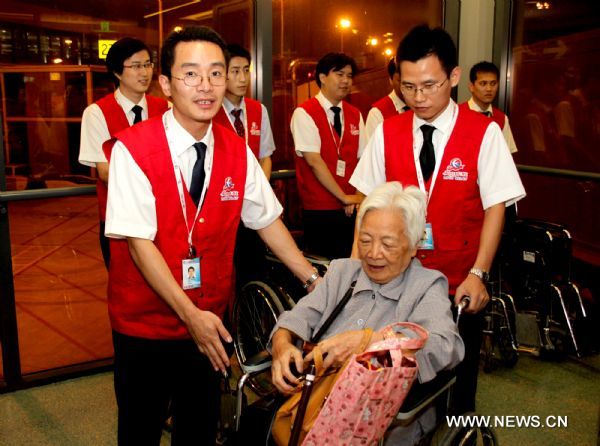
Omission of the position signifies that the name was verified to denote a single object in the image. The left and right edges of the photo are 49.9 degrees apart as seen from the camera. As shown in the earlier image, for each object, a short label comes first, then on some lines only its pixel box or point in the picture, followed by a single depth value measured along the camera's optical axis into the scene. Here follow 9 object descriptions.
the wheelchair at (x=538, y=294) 3.38
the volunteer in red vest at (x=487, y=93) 4.39
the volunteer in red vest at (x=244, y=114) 3.46
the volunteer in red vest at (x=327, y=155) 3.80
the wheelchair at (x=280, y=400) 1.72
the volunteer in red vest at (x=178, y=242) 1.79
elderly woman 1.89
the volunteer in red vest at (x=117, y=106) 3.17
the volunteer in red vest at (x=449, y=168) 2.29
